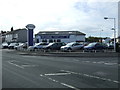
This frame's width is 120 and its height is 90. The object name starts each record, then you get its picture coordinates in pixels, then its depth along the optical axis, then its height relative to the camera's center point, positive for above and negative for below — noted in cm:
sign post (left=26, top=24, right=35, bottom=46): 3207 +231
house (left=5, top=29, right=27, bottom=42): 7303 +416
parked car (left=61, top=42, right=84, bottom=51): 2688 -46
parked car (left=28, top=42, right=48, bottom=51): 2980 -34
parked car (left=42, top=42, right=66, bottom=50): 2923 -32
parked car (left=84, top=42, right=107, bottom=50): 2559 -30
